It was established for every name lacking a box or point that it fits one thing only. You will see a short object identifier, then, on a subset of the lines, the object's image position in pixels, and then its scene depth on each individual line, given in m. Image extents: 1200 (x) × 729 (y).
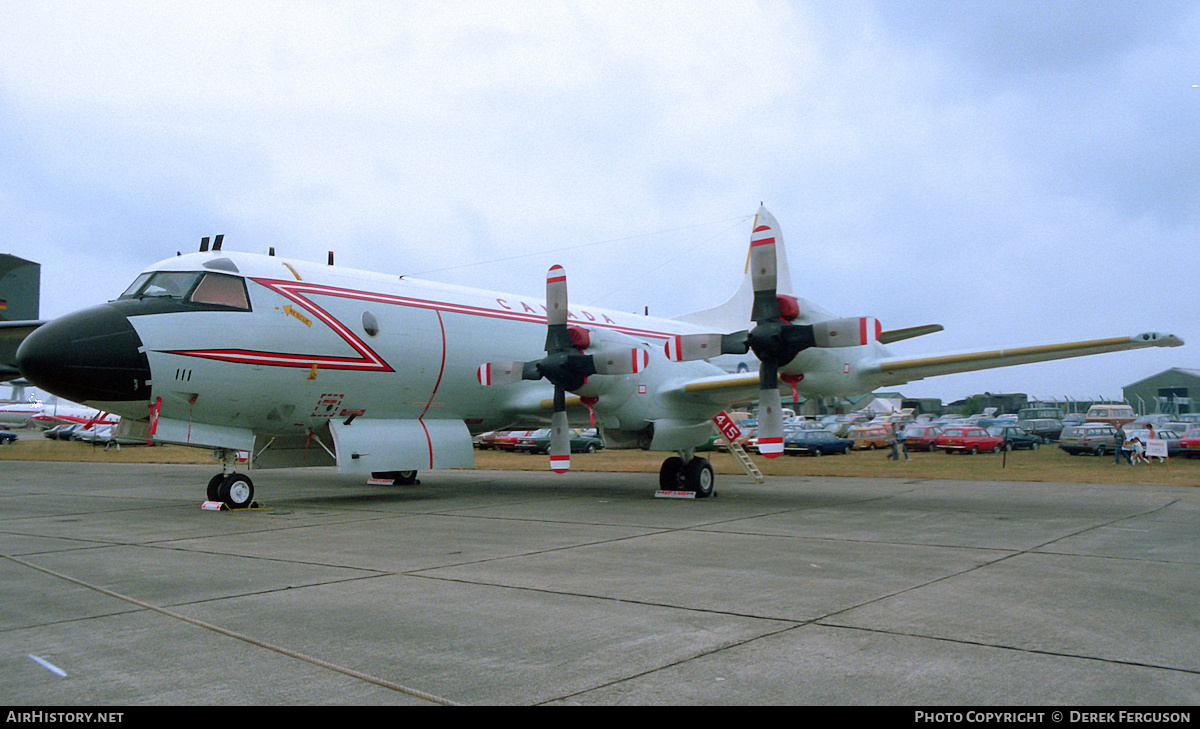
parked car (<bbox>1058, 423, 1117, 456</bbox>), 33.25
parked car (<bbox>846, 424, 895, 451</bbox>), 41.56
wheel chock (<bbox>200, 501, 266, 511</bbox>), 13.03
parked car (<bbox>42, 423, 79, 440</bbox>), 50.19
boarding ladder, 17.67
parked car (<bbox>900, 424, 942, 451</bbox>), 37.97
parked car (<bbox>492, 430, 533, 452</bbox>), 40.25
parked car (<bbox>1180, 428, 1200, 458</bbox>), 30.91
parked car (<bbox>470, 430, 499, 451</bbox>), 42.91
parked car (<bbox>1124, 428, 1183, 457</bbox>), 30.18
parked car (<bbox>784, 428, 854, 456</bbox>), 35.46
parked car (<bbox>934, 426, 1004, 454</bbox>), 35.81
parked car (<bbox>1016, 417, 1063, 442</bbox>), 45.59
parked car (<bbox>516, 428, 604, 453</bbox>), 38.70
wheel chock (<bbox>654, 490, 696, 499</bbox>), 15.96
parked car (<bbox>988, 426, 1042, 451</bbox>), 38.69
